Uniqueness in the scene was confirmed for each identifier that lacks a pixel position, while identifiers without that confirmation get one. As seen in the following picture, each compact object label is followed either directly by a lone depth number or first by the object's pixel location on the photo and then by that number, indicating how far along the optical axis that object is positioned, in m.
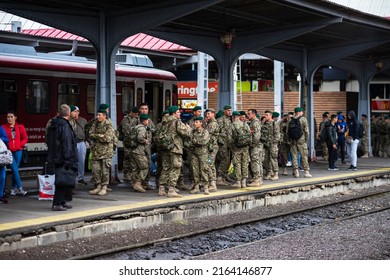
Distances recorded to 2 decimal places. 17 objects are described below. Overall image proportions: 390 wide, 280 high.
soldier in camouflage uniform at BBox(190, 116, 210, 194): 14.71
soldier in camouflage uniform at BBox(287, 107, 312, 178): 18.83
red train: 18.56
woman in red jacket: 13.91
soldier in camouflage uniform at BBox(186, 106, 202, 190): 14.81
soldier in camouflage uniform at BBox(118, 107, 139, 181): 15.70
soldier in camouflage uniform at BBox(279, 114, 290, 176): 19.80
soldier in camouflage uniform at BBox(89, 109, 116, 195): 14.18
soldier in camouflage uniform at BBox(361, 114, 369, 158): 28.13
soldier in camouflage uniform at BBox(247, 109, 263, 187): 16.47
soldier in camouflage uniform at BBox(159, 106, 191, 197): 14.35
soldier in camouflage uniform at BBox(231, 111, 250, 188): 16.00
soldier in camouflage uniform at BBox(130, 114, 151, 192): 14.70
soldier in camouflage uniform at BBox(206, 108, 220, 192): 15.19
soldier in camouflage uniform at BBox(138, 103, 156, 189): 15.02
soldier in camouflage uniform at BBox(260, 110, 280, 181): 17.88
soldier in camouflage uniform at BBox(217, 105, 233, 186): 16.39
